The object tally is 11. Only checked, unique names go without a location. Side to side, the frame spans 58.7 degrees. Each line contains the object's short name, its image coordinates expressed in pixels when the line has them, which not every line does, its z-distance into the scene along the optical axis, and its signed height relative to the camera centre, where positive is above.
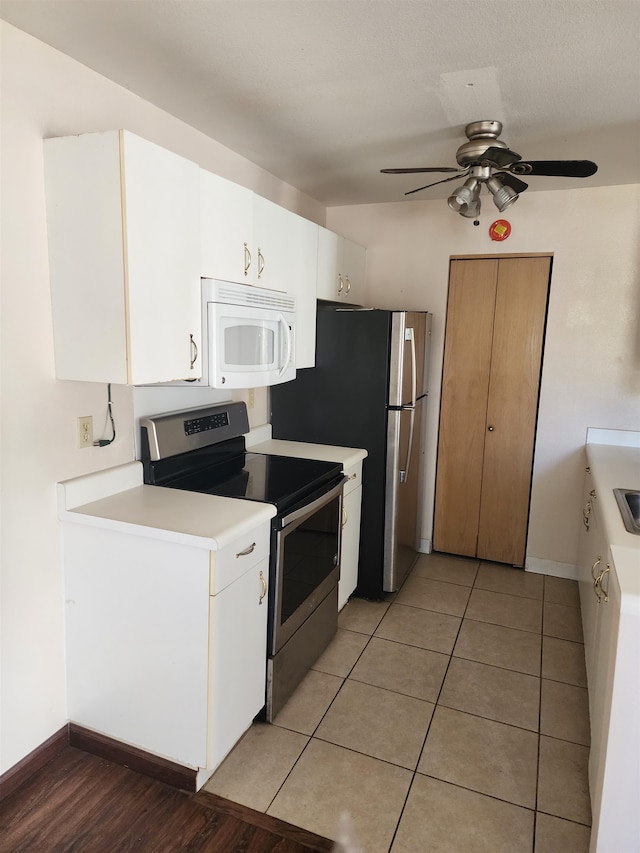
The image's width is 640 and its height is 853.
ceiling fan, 2.16 +0.75
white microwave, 2.08 +0.04
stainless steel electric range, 2.19 -0.62
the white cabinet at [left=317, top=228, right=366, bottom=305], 3.12 +0.46
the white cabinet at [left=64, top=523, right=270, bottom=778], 1.82 -0.99
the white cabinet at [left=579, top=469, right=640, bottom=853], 1.51 -1.04
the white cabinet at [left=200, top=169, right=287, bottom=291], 2.07 +0.43
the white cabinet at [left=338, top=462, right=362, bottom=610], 2.93 -0.98
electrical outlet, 2.00 -0.32
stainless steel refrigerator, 3.04 -0.33
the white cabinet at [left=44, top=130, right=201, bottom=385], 1.68 +0.27
